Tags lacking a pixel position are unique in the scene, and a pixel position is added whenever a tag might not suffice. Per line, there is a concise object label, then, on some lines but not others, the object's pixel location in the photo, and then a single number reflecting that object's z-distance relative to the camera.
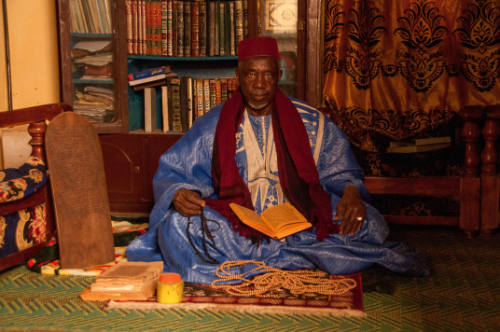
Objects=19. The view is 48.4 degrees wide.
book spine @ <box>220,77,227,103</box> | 4.11
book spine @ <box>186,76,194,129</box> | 4.10
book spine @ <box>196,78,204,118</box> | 4.10
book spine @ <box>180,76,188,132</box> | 4.11
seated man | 2.60
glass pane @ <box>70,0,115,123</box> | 3.99
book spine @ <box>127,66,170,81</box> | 4.14
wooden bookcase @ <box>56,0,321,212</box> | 3.85
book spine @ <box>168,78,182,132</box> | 4.12
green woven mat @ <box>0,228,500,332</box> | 2.05
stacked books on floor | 2.28
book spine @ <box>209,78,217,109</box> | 4.10
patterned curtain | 3.93
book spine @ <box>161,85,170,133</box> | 4.15
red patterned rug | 2.16
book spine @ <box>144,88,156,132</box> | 4.19
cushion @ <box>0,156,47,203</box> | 2.61
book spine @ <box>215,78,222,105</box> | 4.11
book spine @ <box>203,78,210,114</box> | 4.10
